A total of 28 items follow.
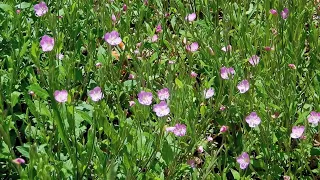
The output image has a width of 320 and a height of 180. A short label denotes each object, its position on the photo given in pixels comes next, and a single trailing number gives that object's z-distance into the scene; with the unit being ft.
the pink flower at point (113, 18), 9.16
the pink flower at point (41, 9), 8.48
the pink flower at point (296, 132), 6.95
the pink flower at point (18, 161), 5.50
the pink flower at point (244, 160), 6.66
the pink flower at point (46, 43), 7.49
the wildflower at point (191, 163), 6.76
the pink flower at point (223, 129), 6.93
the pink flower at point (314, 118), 7.20
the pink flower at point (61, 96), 6.68
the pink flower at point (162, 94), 7.19
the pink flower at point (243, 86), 7.51
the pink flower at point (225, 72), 7.71
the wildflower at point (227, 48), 8.22
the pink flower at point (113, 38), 8.08
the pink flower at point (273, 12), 9.34
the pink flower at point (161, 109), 6.62
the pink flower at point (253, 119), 7.12
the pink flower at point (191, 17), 9.45
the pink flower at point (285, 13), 8.93
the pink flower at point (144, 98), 7.01
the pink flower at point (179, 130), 6.74
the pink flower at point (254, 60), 8.18
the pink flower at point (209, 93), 7.64
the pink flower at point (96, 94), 6.97
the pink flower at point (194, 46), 8.63
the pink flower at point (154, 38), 9.16
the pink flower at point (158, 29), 9.22
